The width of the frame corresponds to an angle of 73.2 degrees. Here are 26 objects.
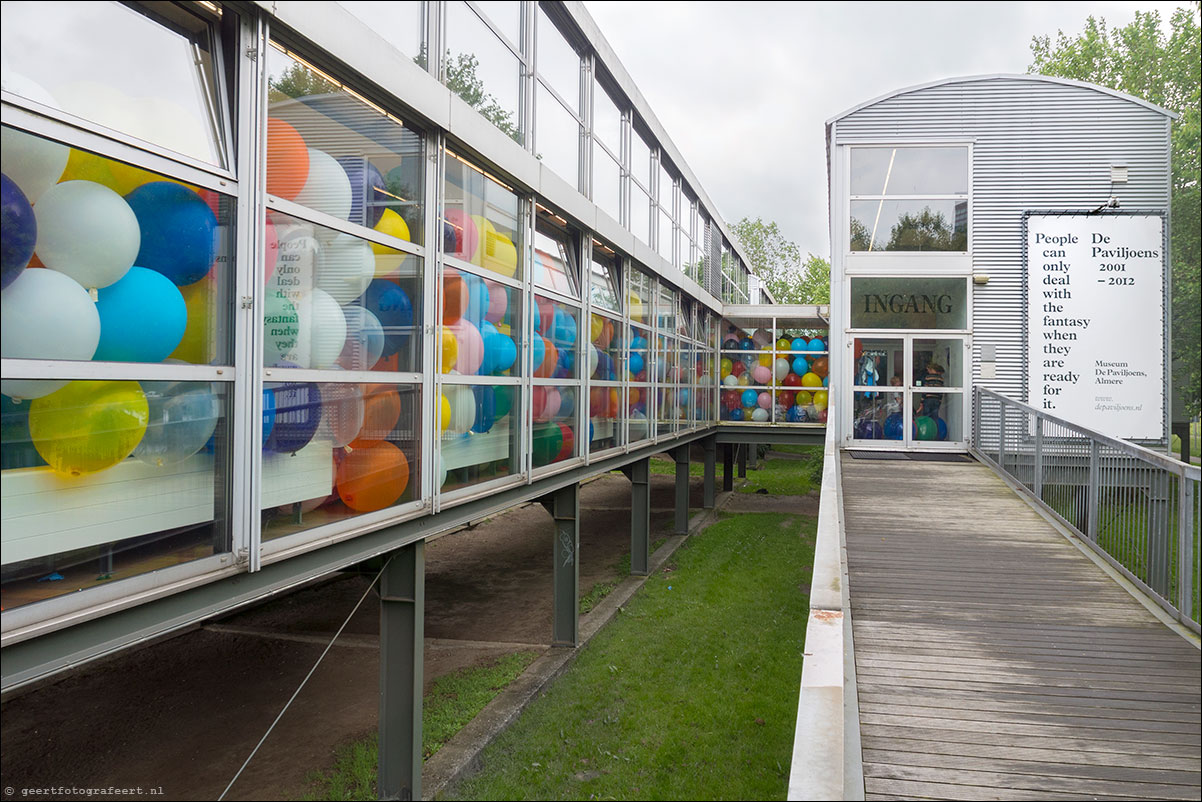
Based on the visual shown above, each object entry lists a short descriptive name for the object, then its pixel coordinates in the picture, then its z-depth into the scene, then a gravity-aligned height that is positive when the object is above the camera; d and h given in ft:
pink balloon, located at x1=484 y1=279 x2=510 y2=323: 23.57 +2.77
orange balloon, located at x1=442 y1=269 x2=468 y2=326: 20.54 +2.52
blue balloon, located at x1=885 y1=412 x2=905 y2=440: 45.01 -1.62
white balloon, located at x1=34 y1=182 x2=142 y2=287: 10.18 +2.08
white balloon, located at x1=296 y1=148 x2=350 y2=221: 15.14 +3.96
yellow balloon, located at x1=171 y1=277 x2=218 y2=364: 12.28 +1.03
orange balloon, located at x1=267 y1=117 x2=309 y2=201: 14.05 +4.16
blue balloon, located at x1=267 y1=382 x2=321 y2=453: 14.30 -0.44
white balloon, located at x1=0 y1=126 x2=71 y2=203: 9.50 +2.78
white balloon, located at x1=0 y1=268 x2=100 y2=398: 9.63 +0.85
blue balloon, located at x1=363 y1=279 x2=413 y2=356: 17.39 +1.85
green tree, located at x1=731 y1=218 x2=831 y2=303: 190.60 +32.55
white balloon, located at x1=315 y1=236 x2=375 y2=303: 15.67 +2.52
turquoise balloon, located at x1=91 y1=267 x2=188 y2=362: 10.97 +1.04
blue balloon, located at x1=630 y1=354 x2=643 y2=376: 41.64 +1.65
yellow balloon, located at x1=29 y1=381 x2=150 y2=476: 10.09 -0.44
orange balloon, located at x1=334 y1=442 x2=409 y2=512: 16.60 -1.81
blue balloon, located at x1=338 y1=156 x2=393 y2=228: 16.55 +4.31
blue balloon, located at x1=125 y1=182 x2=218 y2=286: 11.55 +2.40
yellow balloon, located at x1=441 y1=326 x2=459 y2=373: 20.57 +1.14
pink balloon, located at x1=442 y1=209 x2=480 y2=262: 20.92 +4.32
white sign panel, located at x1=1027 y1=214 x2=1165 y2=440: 42.80 +4.20
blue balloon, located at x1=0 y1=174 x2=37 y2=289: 9.45 +1.90
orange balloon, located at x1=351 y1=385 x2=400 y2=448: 17.06 -0.43
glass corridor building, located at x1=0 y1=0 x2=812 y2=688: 10.18 +1.63
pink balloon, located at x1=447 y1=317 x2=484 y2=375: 21.35 +1.31
